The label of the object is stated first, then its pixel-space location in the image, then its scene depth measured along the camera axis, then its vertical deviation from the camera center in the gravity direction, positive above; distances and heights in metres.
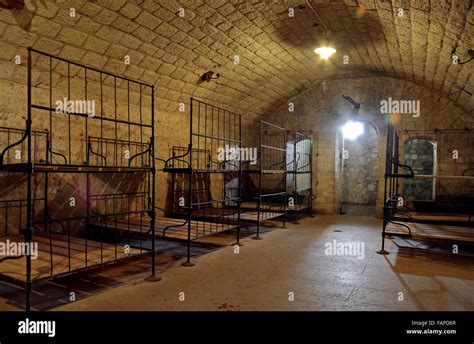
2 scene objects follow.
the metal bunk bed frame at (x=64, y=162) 3.08 +0.17
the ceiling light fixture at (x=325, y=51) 6.58 +2.26
